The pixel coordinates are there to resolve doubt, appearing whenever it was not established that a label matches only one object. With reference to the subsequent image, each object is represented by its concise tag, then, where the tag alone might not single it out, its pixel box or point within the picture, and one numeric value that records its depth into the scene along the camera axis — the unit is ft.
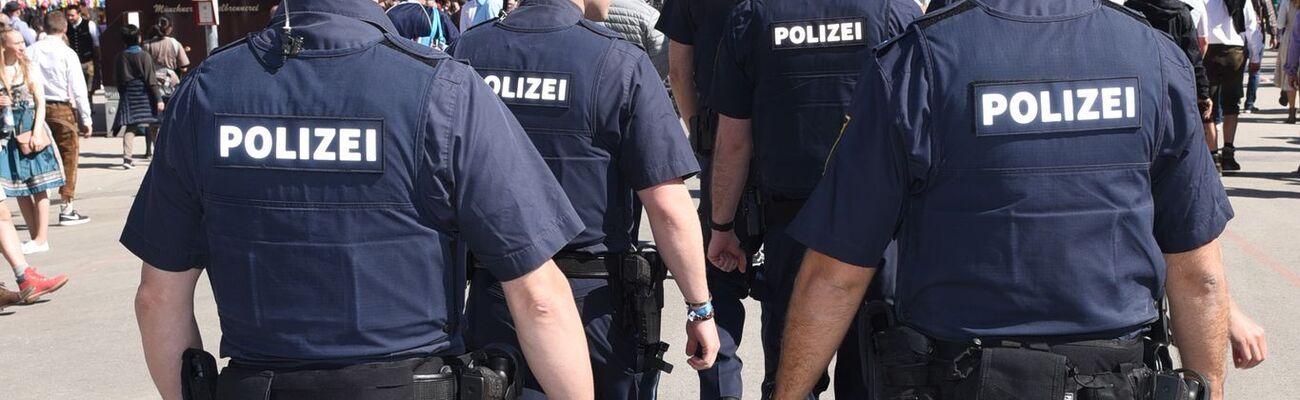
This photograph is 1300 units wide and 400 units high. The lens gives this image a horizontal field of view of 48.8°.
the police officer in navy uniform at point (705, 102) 15.62
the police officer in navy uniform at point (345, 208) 8.46
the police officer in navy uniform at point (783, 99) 14.15
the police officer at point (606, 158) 12.55
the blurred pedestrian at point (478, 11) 34.27
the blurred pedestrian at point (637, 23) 22.89
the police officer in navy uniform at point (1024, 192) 8.98
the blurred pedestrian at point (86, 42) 71.00
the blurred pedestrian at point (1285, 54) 44.93
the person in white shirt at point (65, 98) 36.47
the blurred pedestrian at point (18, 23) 61.26
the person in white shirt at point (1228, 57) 38.50
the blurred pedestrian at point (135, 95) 49.80
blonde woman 30.94
